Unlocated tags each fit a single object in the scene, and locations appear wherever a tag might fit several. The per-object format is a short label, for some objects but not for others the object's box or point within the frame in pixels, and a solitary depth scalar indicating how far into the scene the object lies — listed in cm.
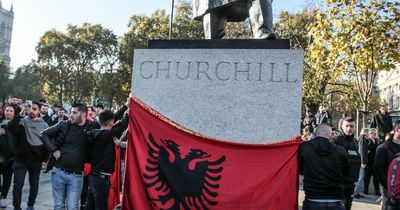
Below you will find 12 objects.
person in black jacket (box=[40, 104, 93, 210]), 547
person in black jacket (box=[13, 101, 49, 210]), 703
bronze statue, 489
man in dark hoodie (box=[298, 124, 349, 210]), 444
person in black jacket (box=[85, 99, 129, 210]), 548
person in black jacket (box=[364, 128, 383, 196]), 1134
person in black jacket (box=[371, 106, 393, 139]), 1342
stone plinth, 443
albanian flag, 439
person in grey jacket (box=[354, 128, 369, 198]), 1056
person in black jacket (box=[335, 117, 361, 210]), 630
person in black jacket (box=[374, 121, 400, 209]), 560
